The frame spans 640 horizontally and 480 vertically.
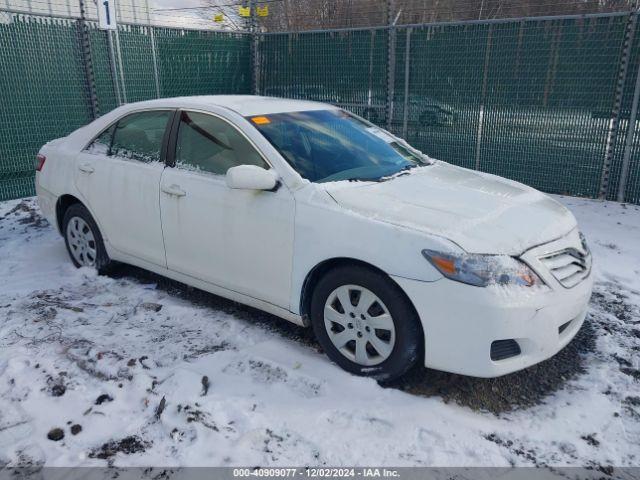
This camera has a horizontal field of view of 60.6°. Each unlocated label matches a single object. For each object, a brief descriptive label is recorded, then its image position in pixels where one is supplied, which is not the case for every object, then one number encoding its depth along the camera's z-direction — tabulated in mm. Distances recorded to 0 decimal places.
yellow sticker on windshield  3874
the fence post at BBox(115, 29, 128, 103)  8449
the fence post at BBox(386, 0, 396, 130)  8445
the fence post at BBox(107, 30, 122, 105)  8008
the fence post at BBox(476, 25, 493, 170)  7754
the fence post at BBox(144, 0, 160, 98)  8891
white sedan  2938
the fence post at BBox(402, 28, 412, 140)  8438
